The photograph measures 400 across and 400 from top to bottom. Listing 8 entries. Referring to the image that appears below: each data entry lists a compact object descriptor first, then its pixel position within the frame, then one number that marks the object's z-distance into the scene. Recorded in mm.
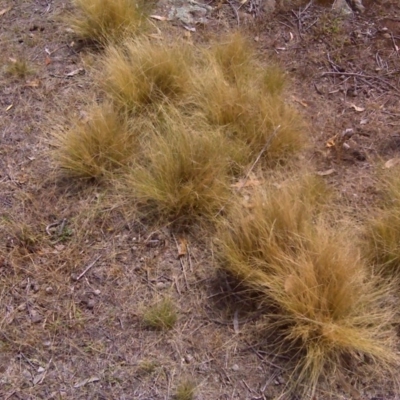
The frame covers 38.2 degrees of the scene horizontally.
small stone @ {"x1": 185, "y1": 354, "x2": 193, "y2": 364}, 2482
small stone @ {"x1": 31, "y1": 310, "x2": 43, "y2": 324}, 2650
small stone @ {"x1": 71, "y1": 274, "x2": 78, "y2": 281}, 2809
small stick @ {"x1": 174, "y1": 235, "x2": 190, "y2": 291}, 2762
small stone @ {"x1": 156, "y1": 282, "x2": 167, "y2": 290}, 2762
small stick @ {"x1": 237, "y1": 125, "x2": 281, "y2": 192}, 3103
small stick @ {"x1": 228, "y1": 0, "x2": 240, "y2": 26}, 4445
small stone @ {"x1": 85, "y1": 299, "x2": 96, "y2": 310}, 2697
